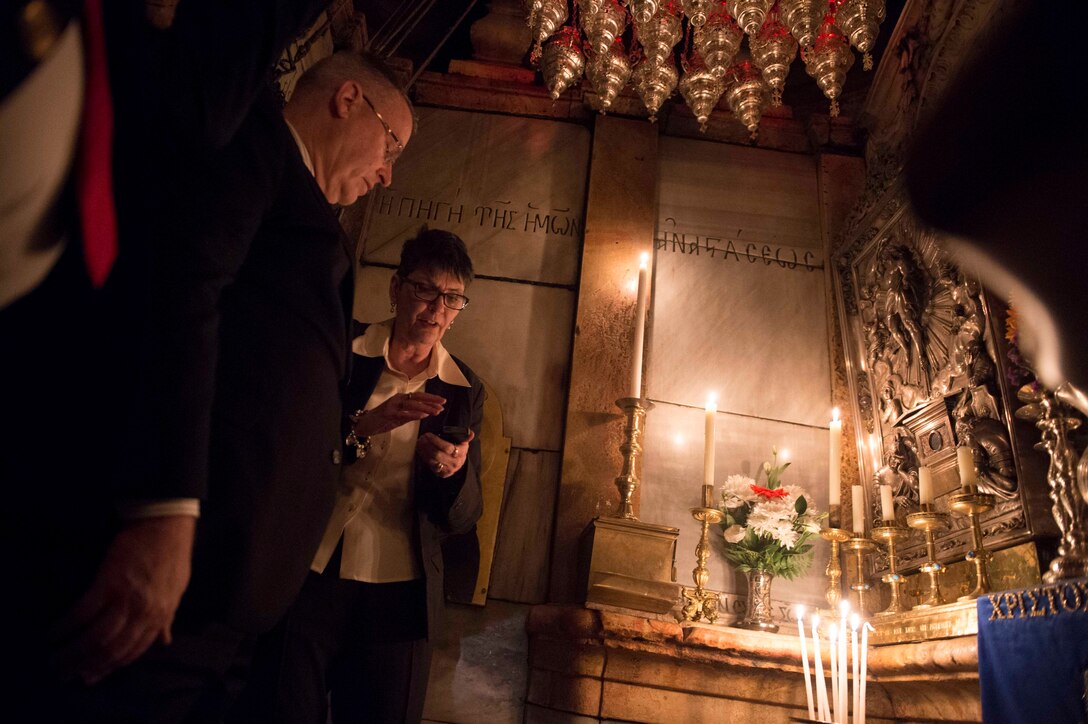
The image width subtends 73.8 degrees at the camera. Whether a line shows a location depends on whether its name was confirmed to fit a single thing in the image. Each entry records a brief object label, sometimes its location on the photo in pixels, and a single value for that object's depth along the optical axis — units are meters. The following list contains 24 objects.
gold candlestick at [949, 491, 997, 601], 2.24
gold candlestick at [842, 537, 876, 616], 2.81
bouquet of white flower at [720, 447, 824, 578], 2.87
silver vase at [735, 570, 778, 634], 2.84
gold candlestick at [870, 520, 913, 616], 2.70
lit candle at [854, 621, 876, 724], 2.12
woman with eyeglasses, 1.73
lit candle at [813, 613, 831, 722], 2.18
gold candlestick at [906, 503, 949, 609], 2.47
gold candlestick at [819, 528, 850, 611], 2.84
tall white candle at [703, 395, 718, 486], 2.79
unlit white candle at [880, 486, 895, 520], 2.73
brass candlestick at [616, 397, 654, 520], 2.89
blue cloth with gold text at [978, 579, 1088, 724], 1.64
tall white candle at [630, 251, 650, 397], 2.95
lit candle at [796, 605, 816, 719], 2.22
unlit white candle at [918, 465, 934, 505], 2.57
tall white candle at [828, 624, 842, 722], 2.14
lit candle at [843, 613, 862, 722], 2.14
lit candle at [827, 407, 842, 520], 2.81
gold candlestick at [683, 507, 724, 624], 2.74
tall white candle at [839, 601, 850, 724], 2.14
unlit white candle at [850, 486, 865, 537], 2.83
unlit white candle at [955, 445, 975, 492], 2.28
